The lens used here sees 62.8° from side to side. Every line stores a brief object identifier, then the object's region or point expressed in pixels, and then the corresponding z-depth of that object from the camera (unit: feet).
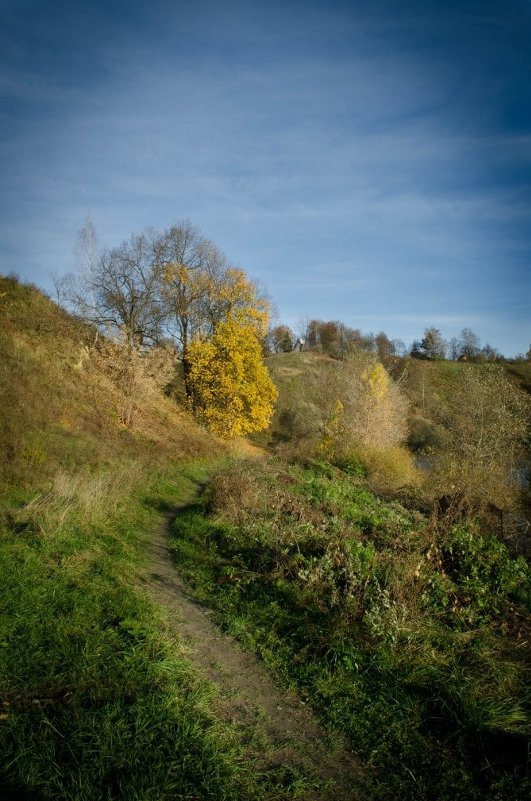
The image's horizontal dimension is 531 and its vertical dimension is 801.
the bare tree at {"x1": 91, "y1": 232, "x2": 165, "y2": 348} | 103.71
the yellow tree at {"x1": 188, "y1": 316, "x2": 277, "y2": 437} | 105.09
